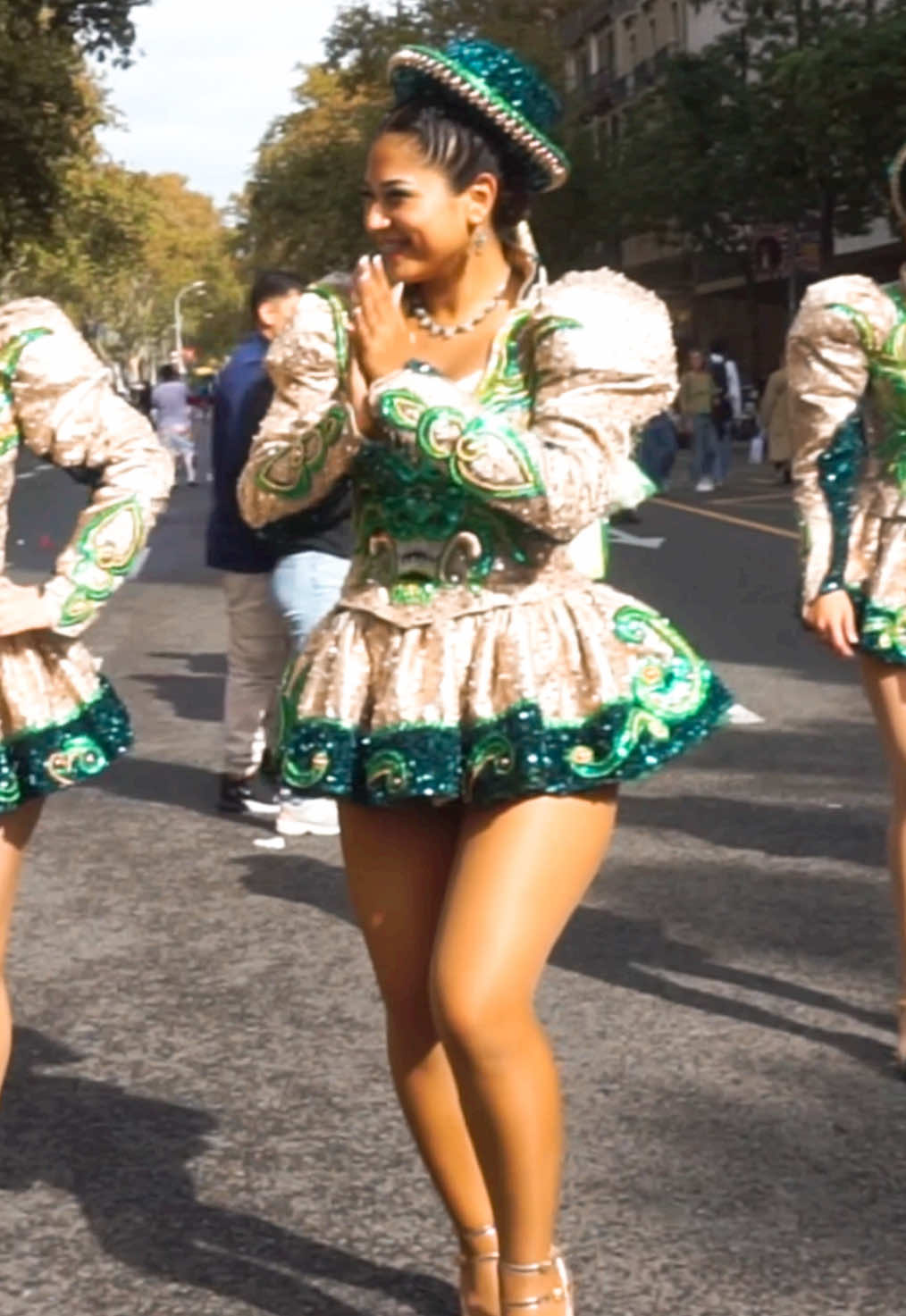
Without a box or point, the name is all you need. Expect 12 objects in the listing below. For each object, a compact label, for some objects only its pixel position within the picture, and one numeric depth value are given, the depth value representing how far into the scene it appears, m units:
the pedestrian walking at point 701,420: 32.94
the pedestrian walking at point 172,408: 32.88
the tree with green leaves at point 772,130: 32.53
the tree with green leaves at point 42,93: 35.91
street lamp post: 146.75
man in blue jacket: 8.80
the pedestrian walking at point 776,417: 24.83
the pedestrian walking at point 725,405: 34.38
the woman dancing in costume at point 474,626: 3.62
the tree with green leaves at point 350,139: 65.62
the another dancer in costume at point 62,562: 4.05
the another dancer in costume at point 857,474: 5.31
